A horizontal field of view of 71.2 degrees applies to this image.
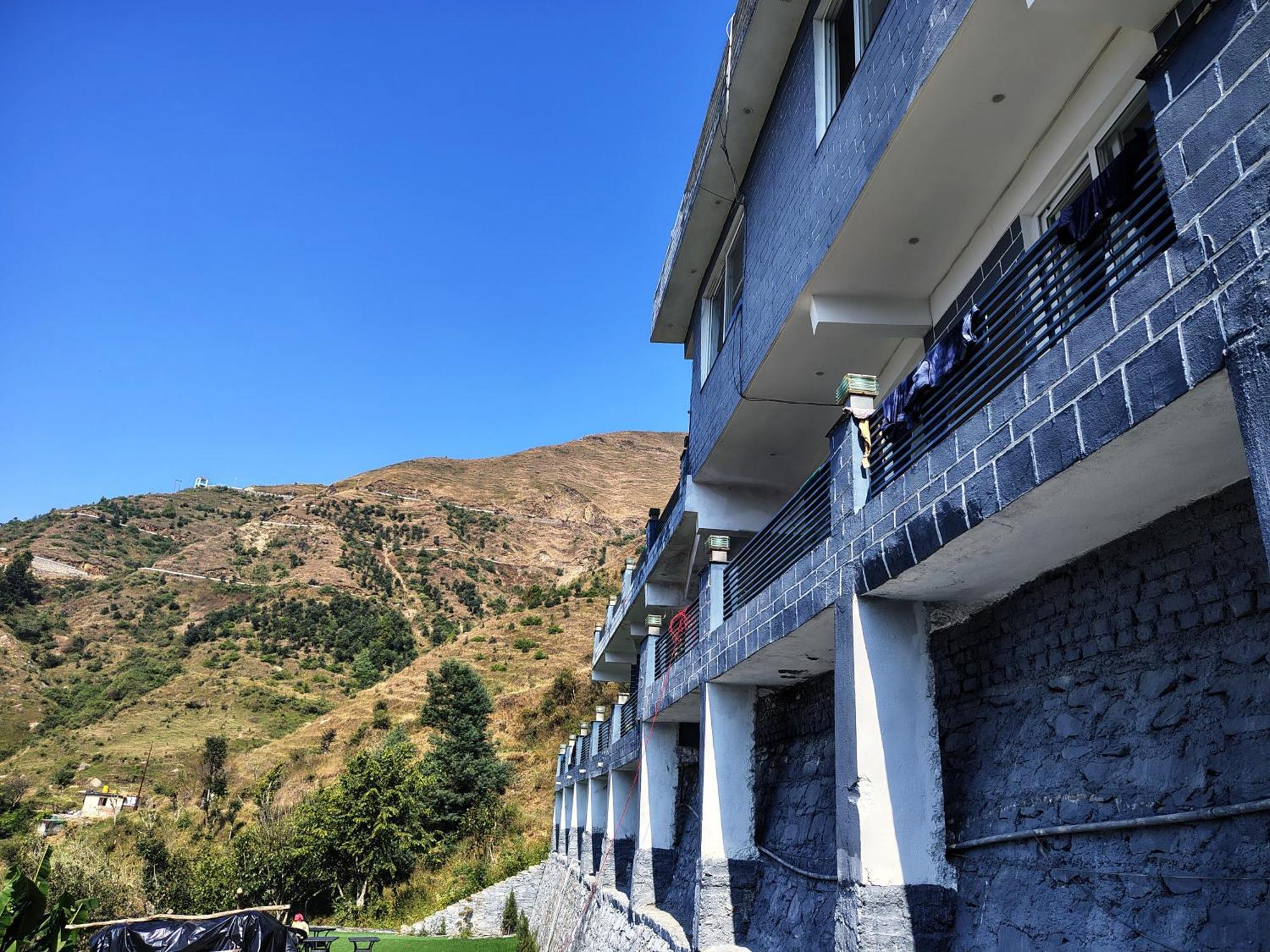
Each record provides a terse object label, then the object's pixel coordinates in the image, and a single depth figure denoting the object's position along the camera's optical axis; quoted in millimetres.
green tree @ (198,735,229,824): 54531
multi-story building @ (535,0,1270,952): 3936
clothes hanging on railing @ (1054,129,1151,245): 4520
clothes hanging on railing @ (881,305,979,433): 5906
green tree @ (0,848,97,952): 7730
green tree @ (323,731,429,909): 31500
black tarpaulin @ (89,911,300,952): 13055
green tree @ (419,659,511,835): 39281
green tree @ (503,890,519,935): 27078
